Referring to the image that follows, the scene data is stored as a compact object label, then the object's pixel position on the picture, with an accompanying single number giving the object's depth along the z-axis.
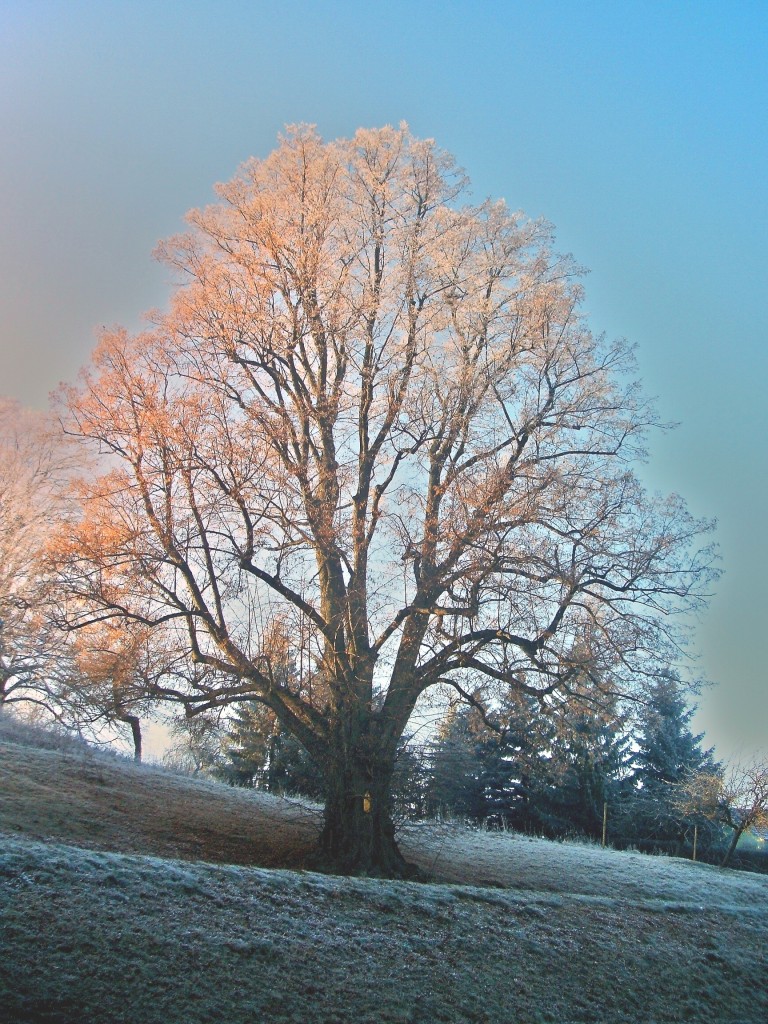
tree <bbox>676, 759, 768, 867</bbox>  20.12
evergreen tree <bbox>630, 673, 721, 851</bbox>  29.57
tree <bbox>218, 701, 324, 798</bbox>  23.08
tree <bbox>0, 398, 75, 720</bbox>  20.59
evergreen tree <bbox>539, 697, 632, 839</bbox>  30.48
